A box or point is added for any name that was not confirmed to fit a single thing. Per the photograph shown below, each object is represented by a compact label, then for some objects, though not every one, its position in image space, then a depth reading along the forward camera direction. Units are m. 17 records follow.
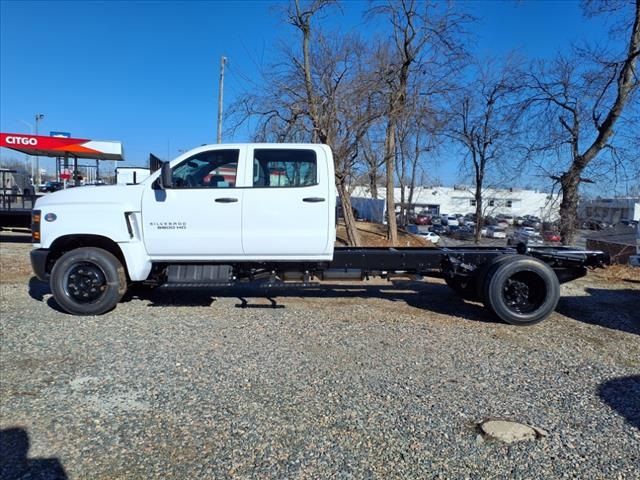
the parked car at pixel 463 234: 37.22
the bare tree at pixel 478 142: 24.97
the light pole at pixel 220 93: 26.51
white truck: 6.12
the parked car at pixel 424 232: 30.25
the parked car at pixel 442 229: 43.41
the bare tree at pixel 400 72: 14.49
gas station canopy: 14.20
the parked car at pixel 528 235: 13.31
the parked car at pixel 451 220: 61.45
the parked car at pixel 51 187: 18.52
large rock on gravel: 3.29
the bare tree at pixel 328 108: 13.90
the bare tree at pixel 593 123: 12.49
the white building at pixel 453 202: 80.19
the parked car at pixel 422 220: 58.98
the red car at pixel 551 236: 14.40
